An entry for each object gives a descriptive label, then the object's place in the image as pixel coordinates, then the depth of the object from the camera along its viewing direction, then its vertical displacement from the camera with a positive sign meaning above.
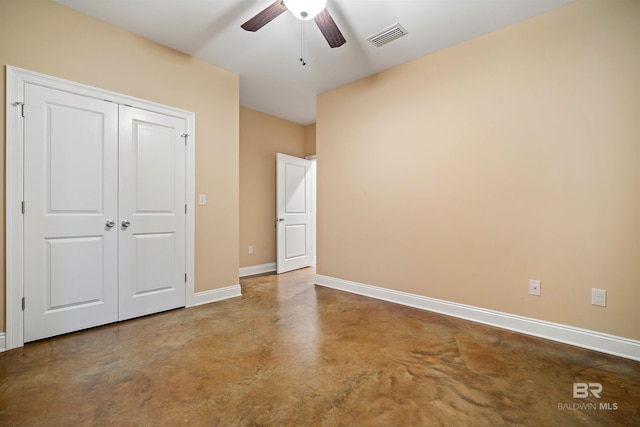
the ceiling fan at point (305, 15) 1.86 +1.38
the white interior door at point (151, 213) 2.70 -0.01
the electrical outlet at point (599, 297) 2.15 -0.67
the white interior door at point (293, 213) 4.85 -0.02
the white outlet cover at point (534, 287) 2.42 -0.66
